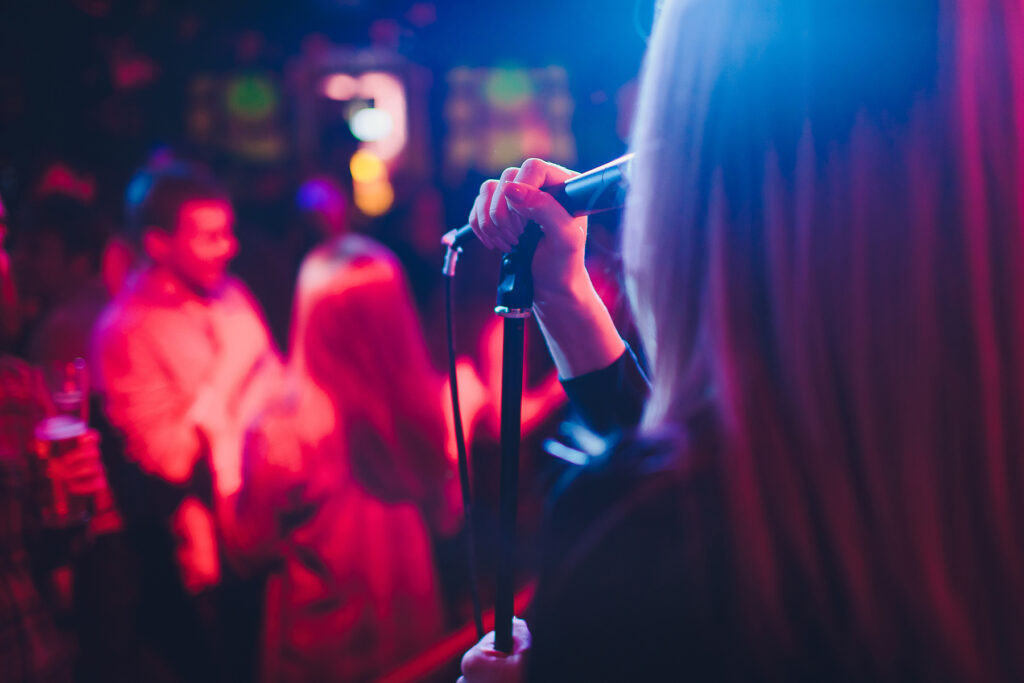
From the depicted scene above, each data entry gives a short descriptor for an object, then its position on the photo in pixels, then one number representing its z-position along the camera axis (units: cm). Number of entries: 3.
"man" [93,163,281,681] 236
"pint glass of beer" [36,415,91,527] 210
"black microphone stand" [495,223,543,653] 71
